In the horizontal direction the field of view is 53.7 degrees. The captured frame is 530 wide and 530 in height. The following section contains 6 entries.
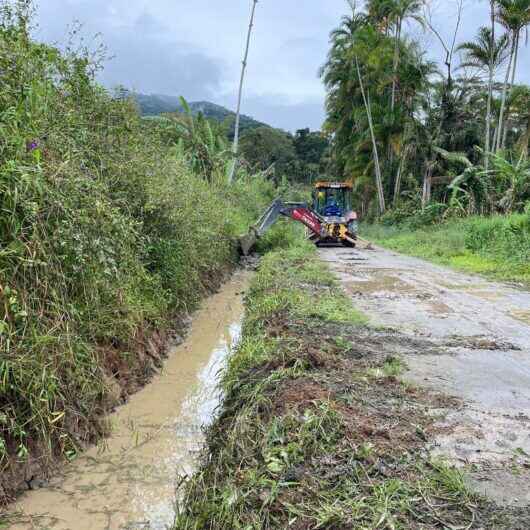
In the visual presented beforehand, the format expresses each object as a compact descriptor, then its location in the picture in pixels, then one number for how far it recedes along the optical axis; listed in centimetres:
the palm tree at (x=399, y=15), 2758
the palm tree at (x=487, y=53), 2288
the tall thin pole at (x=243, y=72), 2052
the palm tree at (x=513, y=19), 2103
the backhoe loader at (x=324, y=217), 1538
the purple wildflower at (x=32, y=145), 414
